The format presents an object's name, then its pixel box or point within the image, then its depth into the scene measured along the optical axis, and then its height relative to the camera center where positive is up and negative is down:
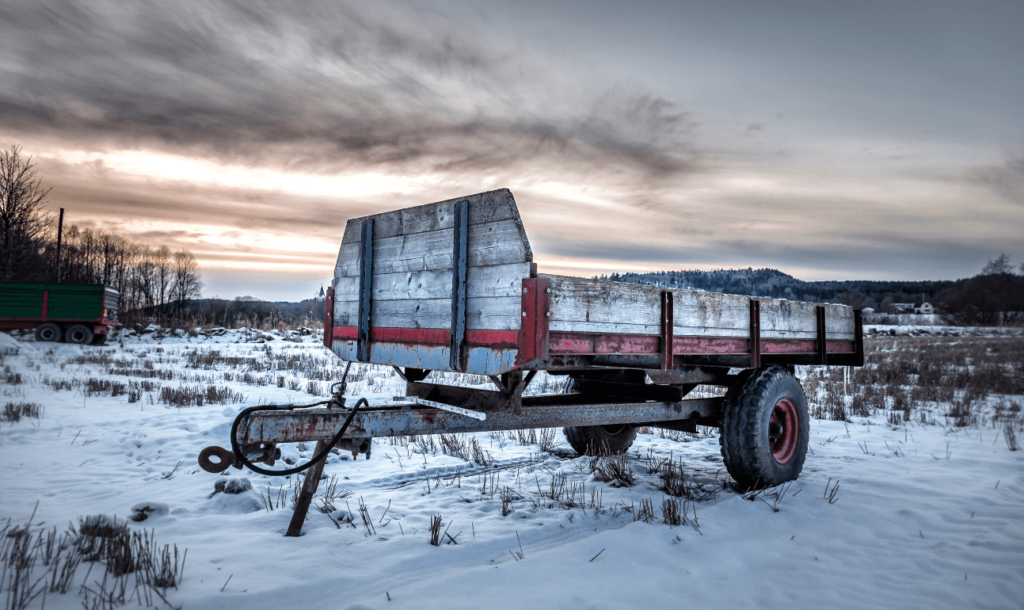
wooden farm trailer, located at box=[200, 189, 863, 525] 3.04 -0.05
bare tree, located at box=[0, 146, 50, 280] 28.48 +5.74
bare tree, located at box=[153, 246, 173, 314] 56.59 +5.91
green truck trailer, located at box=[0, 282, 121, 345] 20.66 +0.66
